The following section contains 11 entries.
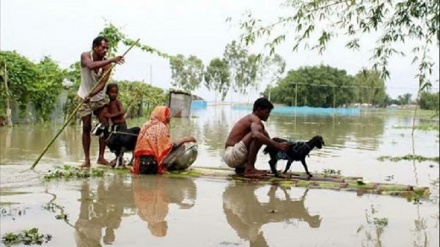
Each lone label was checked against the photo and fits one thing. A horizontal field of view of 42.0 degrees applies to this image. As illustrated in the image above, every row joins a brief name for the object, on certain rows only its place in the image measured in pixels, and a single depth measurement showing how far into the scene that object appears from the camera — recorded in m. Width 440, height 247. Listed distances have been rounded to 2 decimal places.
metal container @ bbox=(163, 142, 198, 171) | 8.24
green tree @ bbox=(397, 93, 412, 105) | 45.00
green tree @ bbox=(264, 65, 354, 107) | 59.12
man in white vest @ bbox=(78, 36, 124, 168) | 8.34
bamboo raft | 6.78
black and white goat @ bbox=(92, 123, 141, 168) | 8.45
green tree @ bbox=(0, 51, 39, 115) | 18.61
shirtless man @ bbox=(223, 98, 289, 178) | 7.59
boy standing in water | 8.67
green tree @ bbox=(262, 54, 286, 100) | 59.63
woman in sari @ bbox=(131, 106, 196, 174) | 8.02
